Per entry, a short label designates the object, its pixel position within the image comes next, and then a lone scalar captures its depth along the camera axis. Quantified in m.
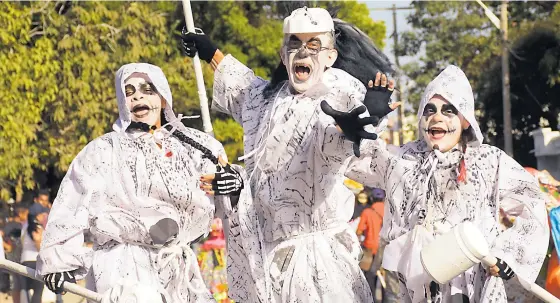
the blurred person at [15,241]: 13.16
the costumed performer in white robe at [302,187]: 6.55
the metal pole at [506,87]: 22.97
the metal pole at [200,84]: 7.37
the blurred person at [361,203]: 13.92
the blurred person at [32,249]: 13.00
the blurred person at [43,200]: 14.78
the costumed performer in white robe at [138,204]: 6.92
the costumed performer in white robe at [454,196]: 6.74
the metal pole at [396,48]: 27.76
